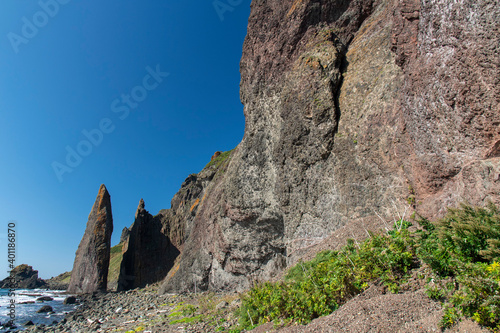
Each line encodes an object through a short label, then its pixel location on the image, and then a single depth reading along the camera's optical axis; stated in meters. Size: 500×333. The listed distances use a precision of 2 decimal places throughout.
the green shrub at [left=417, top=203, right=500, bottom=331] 2.94
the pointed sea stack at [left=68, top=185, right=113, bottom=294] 32.78
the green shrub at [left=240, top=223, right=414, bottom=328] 4.83
